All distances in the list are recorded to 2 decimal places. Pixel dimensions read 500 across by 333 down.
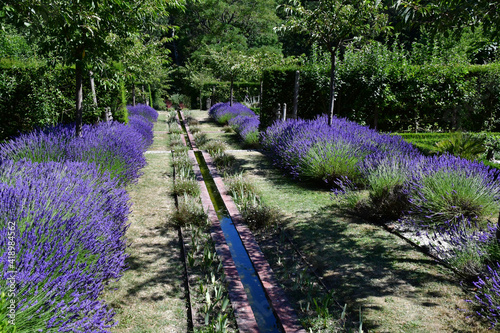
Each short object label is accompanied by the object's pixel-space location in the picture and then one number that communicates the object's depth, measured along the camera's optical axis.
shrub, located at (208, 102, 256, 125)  19.17
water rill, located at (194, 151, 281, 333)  3.47
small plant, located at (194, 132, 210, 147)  12.92
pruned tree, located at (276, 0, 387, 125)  8.59
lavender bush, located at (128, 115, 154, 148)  11.31
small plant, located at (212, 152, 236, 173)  9.14
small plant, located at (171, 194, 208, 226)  5.55
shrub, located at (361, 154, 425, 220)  5.55
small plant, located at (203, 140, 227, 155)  11.27
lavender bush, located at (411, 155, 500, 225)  4.99
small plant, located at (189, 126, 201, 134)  16.02
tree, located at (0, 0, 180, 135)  5.44
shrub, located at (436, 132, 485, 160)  8.19
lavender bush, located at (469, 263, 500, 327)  2.92
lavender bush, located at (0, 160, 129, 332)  2.32
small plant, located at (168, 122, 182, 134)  15.61
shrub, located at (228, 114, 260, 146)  12.95
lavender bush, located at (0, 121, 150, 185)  6.08
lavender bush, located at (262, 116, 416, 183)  7.19
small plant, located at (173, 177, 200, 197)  7.00
